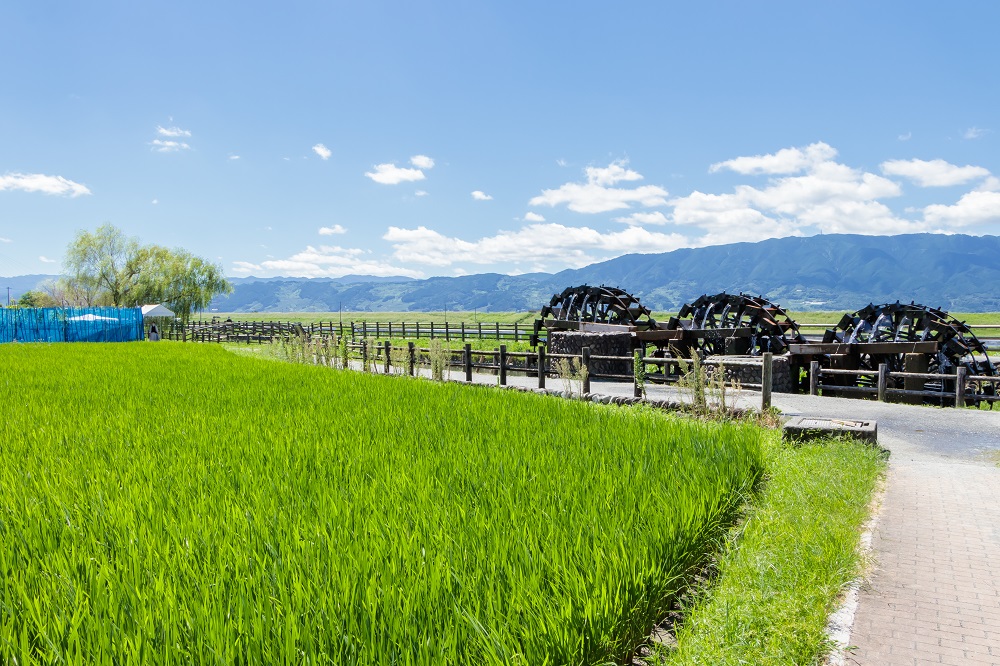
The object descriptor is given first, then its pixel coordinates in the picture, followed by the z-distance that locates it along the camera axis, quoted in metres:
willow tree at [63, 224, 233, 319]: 67.25
